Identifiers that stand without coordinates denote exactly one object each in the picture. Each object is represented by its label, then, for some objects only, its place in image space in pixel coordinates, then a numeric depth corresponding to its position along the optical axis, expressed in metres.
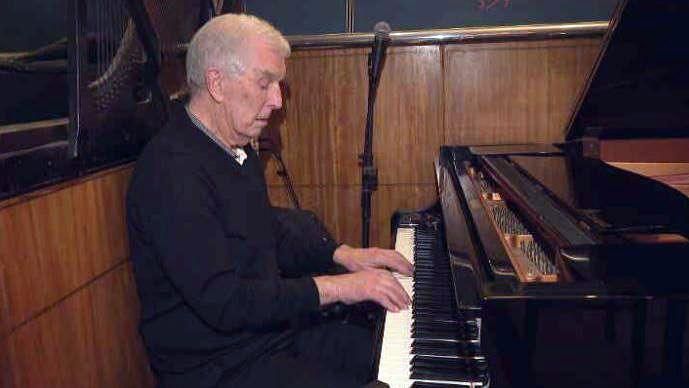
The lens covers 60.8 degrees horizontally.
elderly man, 1.50
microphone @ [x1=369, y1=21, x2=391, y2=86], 2.52
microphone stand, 2.64
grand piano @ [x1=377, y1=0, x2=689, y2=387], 1.09
